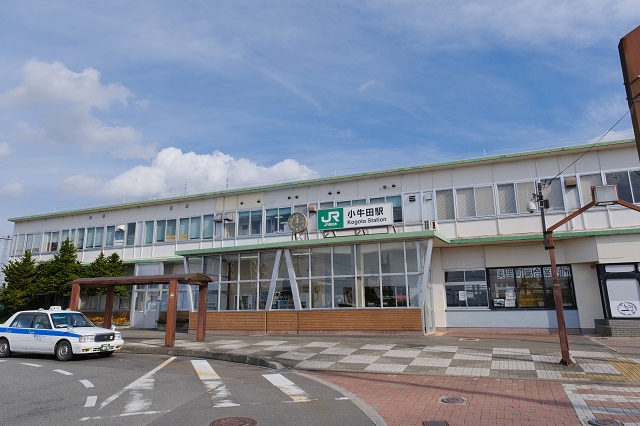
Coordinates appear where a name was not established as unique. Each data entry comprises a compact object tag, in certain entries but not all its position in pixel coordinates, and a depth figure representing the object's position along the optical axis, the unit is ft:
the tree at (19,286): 92.54
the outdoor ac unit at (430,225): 70.28
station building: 62.69
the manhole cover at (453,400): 26.30
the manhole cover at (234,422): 21.53
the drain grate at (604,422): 21.09
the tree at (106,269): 88.94
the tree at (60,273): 91.40
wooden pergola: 54.52
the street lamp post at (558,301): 37.45
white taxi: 43.93
